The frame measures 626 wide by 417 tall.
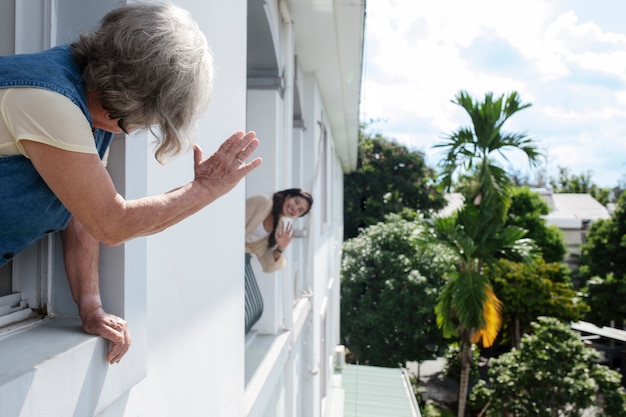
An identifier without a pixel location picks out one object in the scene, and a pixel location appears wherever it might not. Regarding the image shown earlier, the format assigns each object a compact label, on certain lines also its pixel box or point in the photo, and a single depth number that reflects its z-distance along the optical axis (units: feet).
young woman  11.87
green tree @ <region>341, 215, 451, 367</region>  48.98
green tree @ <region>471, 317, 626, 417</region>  32.04
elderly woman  3.09
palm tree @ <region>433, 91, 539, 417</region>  33.12
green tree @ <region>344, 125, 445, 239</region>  80.89
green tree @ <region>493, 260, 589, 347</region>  51.93
